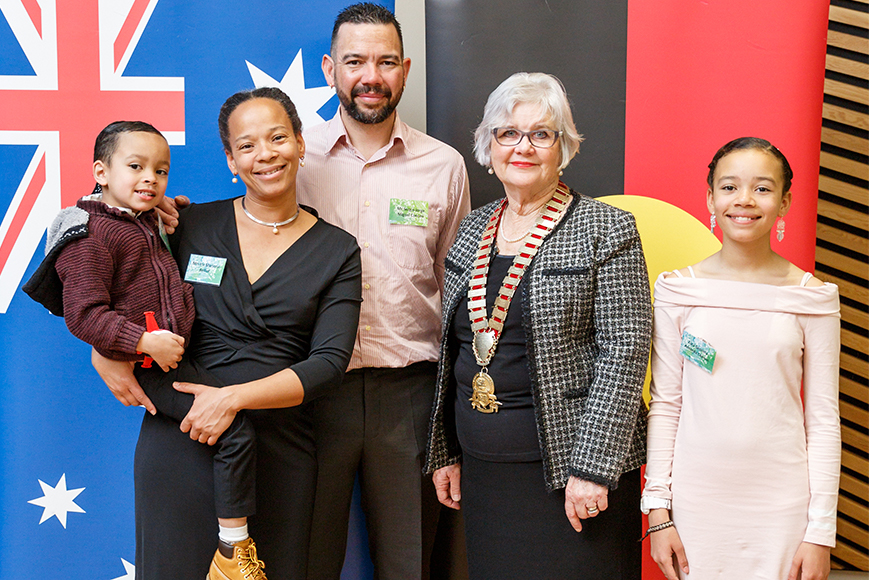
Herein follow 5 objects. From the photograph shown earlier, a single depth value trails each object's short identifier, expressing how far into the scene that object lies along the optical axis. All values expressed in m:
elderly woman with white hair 1.69
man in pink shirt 2.23
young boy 1.67
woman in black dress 1.75
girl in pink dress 1.60
